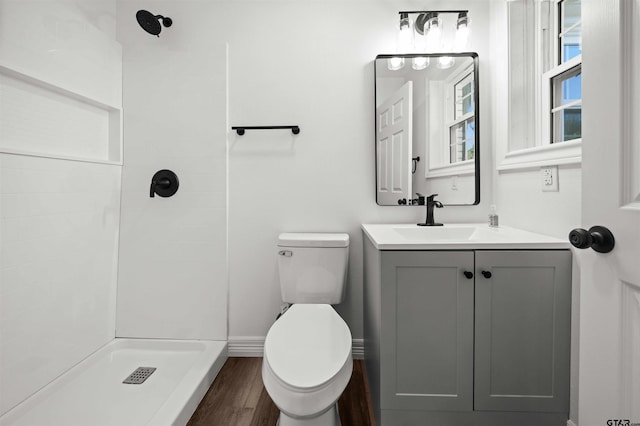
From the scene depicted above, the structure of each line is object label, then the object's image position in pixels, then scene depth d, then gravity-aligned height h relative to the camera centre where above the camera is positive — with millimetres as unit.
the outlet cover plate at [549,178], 1471 +156
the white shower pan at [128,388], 1419 -829
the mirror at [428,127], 1943 +489
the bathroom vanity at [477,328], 1344 -450
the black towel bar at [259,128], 1974 +487
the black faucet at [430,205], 1899 +45
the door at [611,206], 671 +17
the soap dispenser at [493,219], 1858 -30
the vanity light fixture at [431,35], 1908 +1012
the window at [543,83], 1488 +622
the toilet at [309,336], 1119 -497
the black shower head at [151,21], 1838 +1045
